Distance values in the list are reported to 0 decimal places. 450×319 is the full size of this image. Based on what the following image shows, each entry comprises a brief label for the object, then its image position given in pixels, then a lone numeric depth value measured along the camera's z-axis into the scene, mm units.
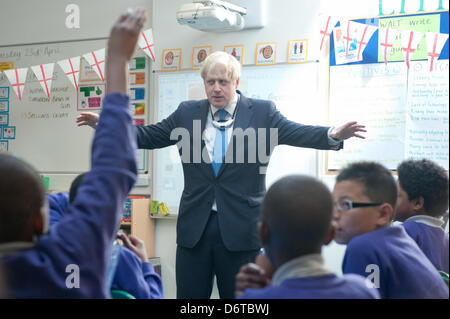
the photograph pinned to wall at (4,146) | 4789
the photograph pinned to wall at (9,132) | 4763
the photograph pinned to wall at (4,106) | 4811
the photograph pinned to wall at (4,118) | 4797
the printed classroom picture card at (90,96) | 4480
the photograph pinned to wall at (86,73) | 4508
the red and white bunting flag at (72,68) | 4367
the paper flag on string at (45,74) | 4367
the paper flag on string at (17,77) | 4430
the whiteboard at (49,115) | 4500
